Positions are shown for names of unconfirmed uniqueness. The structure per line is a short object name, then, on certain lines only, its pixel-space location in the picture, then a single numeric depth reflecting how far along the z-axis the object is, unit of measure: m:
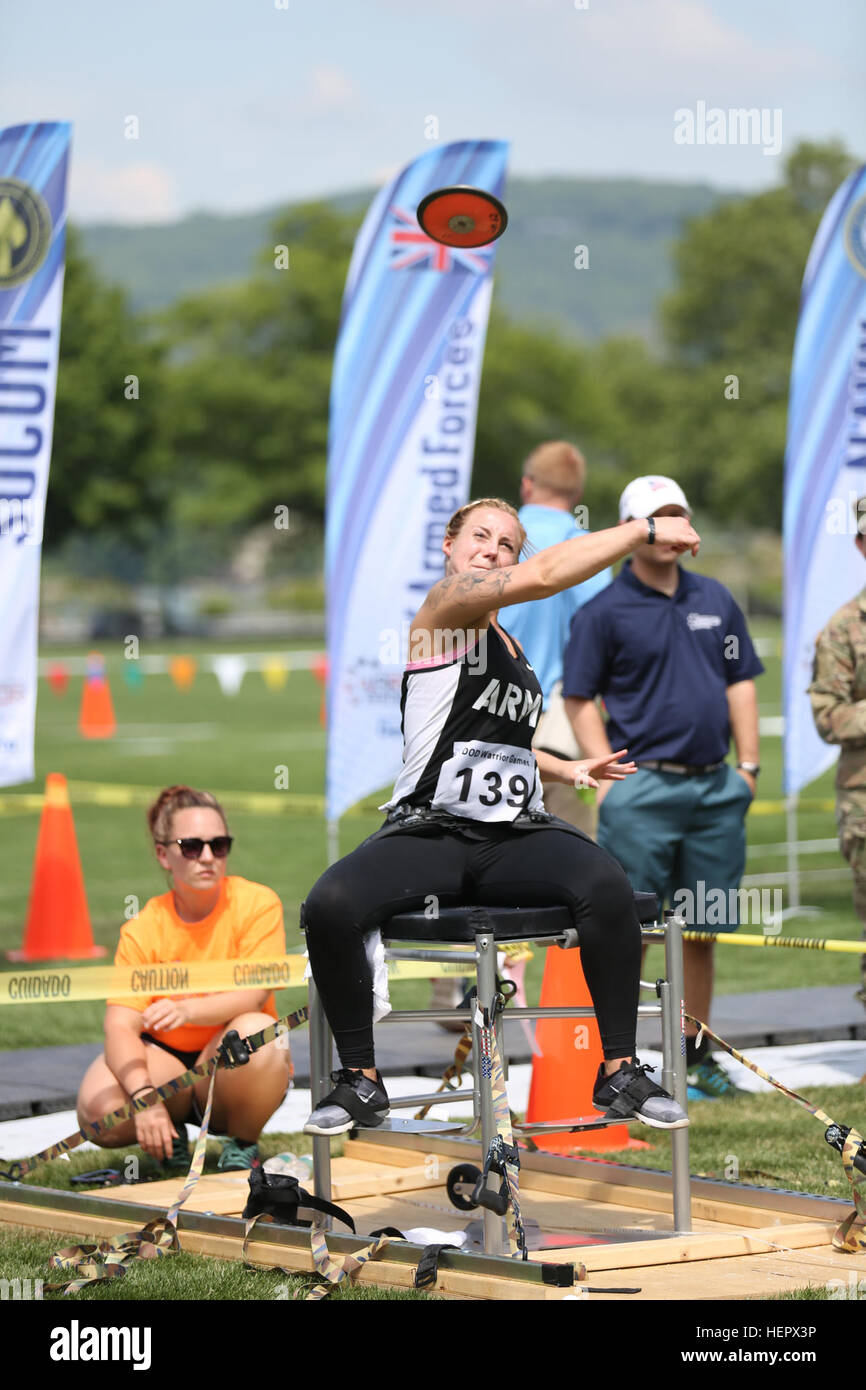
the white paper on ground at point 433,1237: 10.13
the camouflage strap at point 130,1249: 9.59
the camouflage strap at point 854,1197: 9.81
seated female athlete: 9.57
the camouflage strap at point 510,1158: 9.21
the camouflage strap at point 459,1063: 12.16
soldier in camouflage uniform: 14.67
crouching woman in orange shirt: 11.98
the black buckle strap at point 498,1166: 9.18
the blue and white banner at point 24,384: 17.47
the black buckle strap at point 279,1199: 10.32
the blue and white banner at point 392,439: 19.69
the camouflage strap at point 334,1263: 9.34
